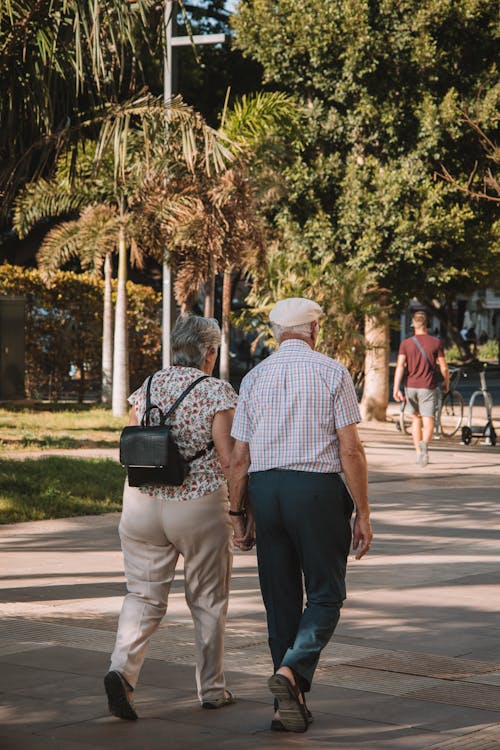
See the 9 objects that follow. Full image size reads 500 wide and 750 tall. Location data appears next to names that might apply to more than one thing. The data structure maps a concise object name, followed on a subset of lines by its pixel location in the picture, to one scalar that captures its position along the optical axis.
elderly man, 4.99
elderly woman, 5.25
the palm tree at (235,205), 19.61
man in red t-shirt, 15.25
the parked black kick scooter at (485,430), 18.88
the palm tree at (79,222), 21.92
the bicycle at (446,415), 20.27
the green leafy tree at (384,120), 21.16
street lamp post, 17.12
